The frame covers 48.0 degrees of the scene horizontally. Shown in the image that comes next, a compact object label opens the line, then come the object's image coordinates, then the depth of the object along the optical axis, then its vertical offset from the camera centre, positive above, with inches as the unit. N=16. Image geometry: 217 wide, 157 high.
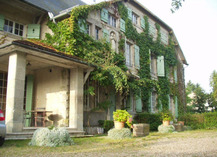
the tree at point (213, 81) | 1229.0 +149.7
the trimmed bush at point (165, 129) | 466.3 -35.8
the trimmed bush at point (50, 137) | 245.4 -27.7
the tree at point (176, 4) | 216.5 +93.3
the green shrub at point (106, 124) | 440.5 -25.0
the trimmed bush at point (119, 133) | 326.3 -30.8
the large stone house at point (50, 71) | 312.7 +64.8
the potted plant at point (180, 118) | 665.6 -21.5
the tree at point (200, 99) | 1160.2 +52.1
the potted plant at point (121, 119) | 336.0 -12.0
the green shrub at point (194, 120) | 635.5 -26.2
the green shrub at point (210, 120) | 616.1 -25.4
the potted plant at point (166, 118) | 478.0 -15.4
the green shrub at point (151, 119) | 554.9 -20.3
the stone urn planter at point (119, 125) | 337.1 -20.3
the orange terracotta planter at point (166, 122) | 480.4 -24.3
